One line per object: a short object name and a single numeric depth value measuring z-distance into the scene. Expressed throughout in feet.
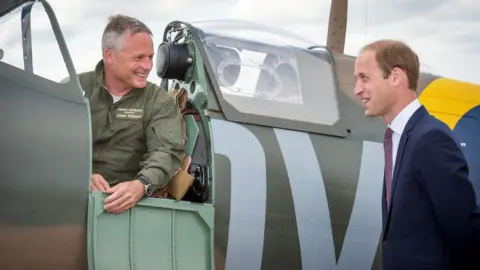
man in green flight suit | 13.93
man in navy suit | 7.98
